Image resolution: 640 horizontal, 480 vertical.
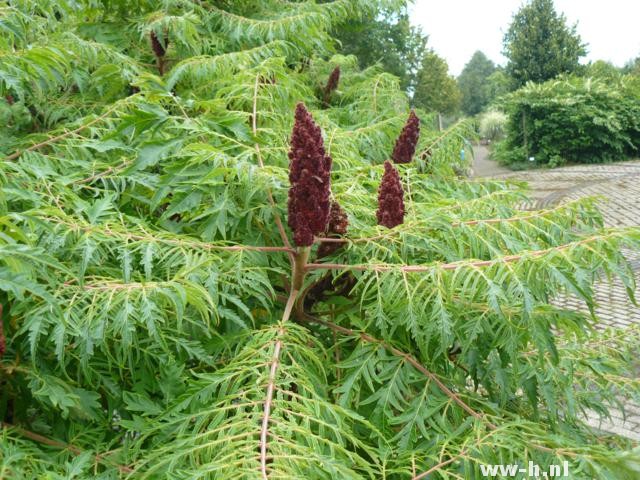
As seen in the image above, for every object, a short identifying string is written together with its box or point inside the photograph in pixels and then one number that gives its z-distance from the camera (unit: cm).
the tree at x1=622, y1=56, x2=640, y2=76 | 3512
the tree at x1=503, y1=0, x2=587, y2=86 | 2545
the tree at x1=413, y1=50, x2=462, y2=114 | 2995
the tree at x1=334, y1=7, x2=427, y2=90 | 1903
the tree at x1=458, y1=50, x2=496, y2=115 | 5453
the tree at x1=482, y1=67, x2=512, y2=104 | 2798
